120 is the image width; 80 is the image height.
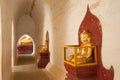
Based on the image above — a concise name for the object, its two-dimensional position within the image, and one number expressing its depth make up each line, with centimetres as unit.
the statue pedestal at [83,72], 259
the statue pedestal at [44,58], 741
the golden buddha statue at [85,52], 263
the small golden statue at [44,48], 741
